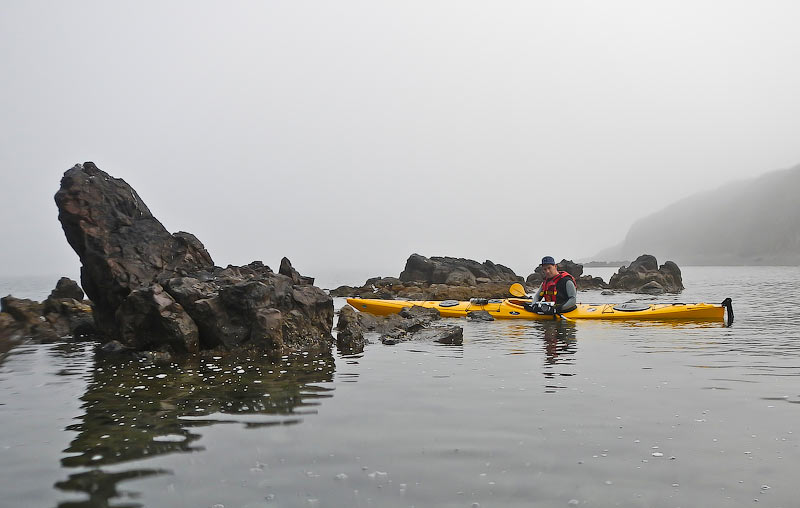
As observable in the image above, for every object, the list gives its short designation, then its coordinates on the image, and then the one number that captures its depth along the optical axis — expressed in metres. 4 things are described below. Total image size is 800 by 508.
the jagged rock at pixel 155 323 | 12.98
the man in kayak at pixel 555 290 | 19.83
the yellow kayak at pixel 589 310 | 19.14
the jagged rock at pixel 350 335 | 14.21
